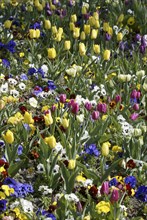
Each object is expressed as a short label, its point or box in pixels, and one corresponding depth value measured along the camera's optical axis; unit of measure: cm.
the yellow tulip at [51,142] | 504
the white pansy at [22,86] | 691
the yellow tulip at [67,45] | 727
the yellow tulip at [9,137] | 505
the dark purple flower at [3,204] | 470
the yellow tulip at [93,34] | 771
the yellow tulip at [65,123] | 543
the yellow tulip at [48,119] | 532
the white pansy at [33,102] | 639
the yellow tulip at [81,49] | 715
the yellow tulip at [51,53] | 688
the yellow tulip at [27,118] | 547
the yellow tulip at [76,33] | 766
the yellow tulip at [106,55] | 710
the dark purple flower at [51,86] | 699
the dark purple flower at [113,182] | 508
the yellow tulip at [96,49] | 732
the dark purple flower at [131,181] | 511
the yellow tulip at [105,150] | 506
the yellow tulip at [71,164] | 491
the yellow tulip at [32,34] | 744
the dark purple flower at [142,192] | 501
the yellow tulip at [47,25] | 806
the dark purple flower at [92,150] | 561
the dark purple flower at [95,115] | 562
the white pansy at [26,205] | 465
